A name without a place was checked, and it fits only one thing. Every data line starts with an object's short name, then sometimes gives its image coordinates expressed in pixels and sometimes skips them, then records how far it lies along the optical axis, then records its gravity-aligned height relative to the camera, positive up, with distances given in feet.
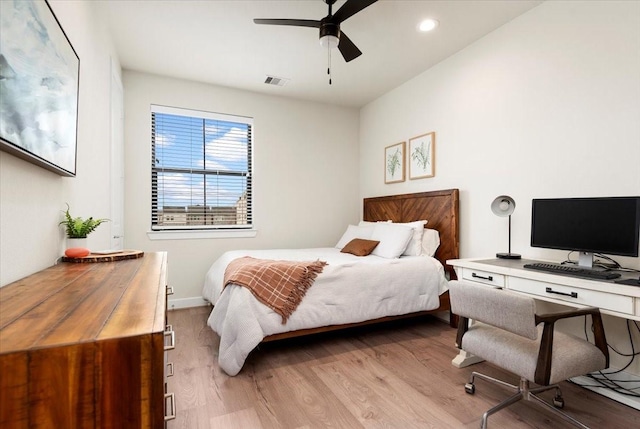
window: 12.97 +1.81
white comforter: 7.67 -2.45
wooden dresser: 1.90 -1.00
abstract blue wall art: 3.44 +1.65
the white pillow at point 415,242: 11.28 -1.04
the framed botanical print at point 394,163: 13.62 +2.24
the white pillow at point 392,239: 11.21 -0.96
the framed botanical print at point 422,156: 12.10 +2.30
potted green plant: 5.68 -0.35
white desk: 5.44 -1.48
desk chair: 5.06 -2.34
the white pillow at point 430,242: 11.39 -1.04
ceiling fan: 7.15 +4.59
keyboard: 5.91 -1.15
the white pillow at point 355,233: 13.37 -0.89
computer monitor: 6.15 -0.24
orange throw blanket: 8.08 -1.78
